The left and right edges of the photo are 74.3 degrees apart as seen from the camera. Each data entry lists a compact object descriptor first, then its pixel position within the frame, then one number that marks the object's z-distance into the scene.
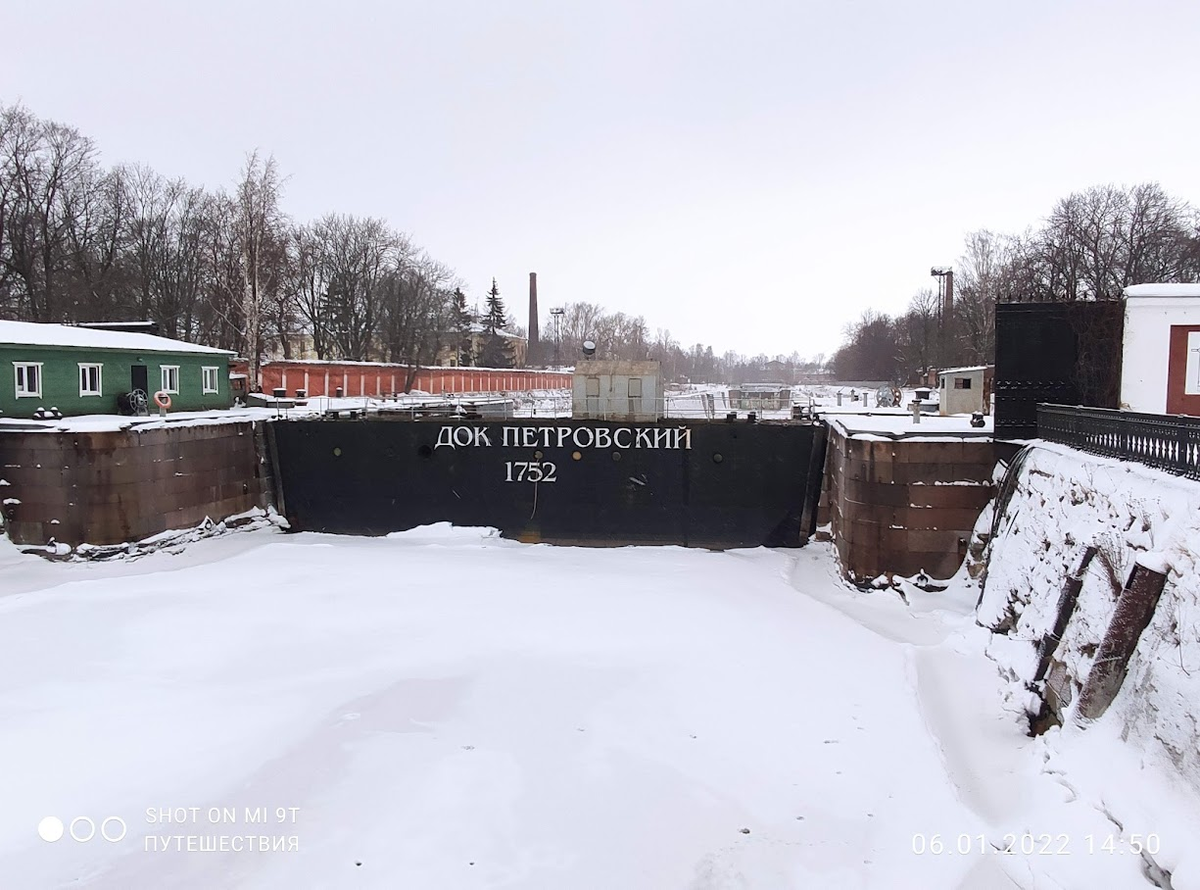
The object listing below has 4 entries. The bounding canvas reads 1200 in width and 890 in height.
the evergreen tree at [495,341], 86.75
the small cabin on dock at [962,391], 24.08
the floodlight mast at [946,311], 61.56
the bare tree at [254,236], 36.78
